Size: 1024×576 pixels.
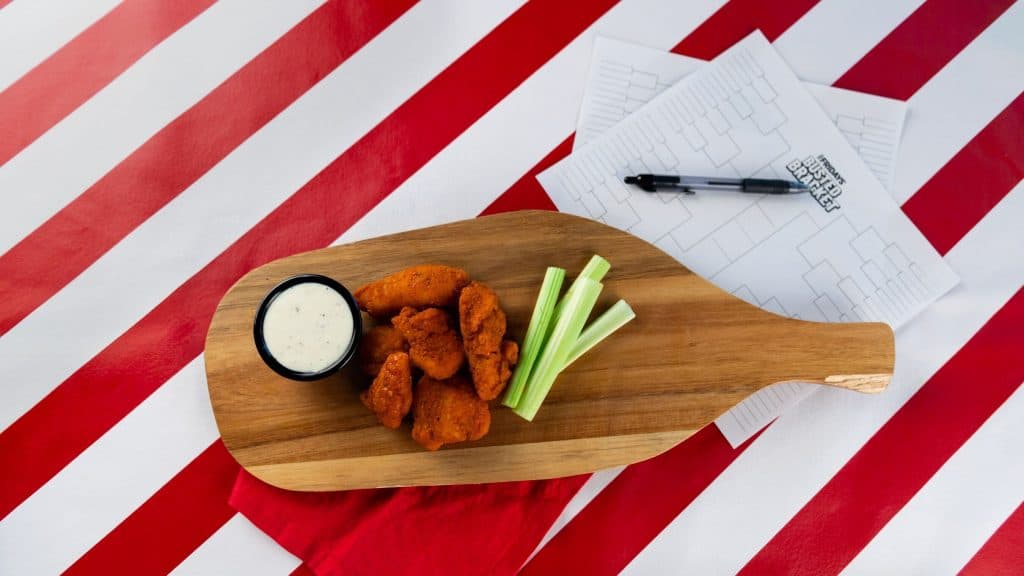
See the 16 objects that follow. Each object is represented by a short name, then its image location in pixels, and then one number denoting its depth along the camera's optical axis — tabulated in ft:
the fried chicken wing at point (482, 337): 2.48
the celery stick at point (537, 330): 2.56
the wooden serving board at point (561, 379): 2.60
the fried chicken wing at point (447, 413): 2.50
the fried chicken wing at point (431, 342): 2.48
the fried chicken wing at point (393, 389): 2.46
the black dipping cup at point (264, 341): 2.46
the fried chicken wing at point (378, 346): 2.52
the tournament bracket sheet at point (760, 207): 2.83
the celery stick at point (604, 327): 2.59
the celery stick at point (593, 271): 2.60
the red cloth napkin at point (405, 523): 2.74
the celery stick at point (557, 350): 2.56
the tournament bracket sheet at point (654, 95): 2.87
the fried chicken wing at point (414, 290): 2.52
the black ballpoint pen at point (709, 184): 2.81
